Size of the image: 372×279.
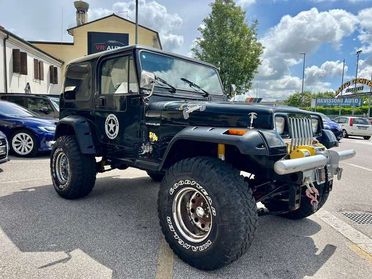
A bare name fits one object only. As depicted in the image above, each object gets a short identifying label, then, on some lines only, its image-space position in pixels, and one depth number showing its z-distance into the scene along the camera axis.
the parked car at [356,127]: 21.25
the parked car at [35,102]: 11.20
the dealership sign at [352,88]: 41.16
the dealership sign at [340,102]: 42.38
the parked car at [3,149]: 6.46
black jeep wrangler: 2.82
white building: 18.30
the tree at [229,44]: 26.22
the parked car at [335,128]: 15.66
